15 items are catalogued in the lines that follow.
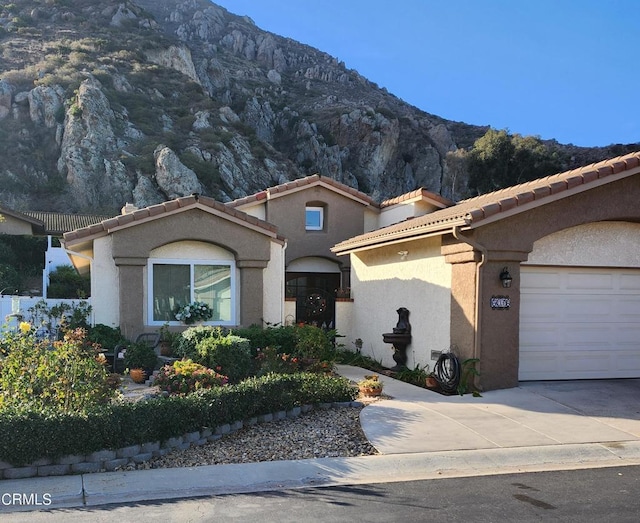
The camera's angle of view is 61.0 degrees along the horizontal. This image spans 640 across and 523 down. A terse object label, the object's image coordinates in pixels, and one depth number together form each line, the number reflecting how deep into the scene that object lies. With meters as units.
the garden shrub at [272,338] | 11.84
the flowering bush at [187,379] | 8.02
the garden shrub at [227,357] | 9.50
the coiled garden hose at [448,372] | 9.62
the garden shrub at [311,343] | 11.74
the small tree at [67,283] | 25.54
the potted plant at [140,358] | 10.77
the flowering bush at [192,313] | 12.92
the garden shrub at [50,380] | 6.53
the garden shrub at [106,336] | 11.59
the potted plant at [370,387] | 9.33
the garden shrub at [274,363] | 9.80
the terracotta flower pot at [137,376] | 10.14
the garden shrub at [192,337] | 10.64
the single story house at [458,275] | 9.66
